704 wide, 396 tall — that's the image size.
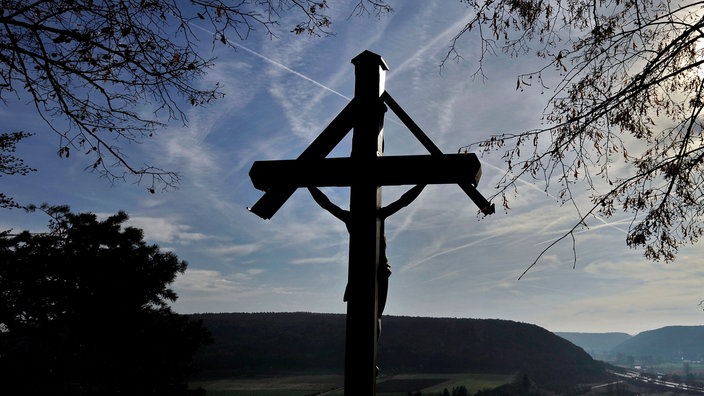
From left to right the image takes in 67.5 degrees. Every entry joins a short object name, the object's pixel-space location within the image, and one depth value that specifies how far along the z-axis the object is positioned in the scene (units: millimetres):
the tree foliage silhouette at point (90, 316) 15766
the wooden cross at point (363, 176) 4223
